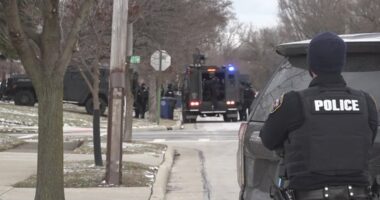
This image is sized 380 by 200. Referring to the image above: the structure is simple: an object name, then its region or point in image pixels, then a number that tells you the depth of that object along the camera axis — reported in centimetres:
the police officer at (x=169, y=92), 4539
